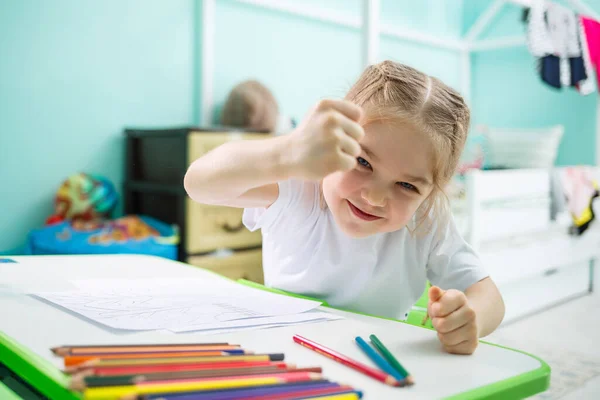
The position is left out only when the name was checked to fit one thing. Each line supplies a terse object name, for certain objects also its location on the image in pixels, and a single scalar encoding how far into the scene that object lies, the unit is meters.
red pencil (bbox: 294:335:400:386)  0.40
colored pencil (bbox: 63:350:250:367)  0.38
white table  0.40
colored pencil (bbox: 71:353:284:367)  0.37
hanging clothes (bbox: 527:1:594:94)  2.59
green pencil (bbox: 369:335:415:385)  0.40
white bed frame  2.04
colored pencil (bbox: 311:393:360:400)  0.35
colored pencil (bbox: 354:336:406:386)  0.41
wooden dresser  2.00
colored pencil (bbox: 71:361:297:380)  0.34
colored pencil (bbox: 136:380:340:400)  0.32
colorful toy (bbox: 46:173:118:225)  2.01
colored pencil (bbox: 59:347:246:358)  0.39
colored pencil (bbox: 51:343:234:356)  0.40
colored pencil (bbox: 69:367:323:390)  0.33
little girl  0.49
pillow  2.79
